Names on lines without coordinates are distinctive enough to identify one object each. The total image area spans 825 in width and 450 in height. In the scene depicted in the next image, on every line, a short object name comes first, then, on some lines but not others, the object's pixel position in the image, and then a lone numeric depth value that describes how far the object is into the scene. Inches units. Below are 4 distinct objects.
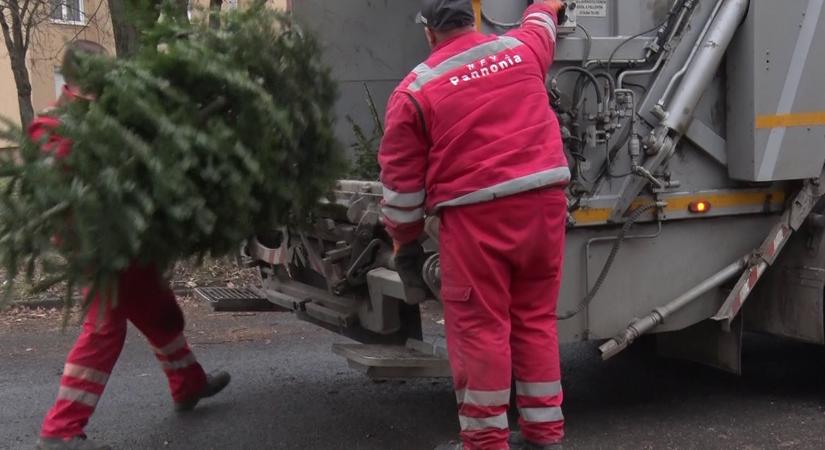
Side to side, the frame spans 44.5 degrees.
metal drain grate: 210.1
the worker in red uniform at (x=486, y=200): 142.1
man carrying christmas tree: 169.3
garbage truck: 170.9
